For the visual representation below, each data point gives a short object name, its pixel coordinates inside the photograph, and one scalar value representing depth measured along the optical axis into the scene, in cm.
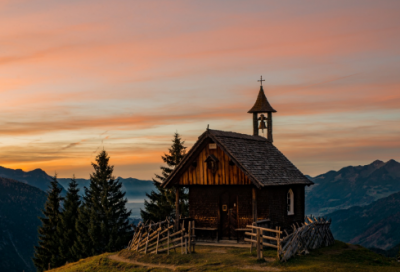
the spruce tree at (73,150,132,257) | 5259
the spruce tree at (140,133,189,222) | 5603
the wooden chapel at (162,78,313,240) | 3369
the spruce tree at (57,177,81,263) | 5547
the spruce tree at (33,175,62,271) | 5681
